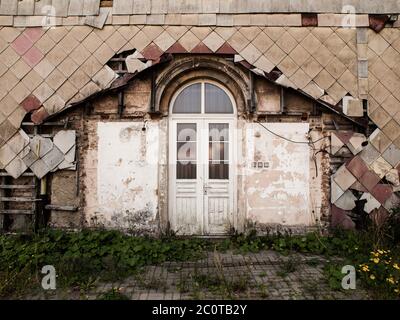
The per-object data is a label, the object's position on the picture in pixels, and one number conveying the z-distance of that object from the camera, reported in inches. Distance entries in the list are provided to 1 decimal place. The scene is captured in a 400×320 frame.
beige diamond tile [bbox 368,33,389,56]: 252.5
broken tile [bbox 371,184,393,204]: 243.4
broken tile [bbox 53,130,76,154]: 246.1
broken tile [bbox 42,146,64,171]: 245.4
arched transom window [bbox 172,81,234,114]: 261.1
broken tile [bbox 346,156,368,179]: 243.9
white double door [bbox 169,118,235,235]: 254.5
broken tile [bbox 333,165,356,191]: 243.9
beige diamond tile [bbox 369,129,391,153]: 245.1
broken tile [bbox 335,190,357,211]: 244.1
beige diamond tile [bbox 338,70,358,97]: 249.3
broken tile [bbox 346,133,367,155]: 244.5
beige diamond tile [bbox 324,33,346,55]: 252.1
